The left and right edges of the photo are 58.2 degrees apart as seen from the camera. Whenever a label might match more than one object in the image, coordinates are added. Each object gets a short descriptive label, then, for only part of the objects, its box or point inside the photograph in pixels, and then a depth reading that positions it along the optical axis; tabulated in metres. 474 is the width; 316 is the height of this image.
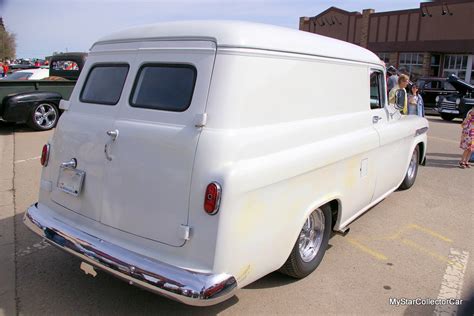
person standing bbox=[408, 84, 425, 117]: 8.70
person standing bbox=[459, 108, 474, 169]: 8.23
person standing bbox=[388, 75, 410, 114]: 5.22
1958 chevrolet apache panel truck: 2.59
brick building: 27.97
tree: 48.78
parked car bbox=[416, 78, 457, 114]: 19.77
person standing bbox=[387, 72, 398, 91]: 10.37
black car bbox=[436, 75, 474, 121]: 16.81
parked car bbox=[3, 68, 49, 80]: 13.16
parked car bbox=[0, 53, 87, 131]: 9.71
